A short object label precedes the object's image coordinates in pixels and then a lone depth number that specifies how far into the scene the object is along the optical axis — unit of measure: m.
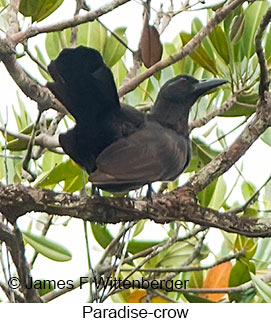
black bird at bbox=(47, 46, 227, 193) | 7.64
